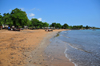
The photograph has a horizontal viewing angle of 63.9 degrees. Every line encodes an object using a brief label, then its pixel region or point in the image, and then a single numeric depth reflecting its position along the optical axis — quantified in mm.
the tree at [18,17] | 42134
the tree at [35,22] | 85375
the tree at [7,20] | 43300
